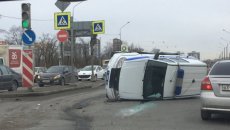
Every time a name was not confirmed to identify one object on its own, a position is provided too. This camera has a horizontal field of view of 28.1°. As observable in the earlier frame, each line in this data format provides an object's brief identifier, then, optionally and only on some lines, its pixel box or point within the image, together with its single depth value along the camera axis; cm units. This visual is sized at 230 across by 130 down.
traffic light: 1917
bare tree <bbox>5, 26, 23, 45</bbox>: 9308
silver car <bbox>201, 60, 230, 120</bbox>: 1070
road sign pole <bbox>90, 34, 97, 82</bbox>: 3558
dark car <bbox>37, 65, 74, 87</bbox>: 3031
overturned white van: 1677
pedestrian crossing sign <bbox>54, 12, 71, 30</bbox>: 2627
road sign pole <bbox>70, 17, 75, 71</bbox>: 2970
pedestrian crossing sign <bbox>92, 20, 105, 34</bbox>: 3406
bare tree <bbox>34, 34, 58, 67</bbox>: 8931
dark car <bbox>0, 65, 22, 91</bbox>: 2236
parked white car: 4215
